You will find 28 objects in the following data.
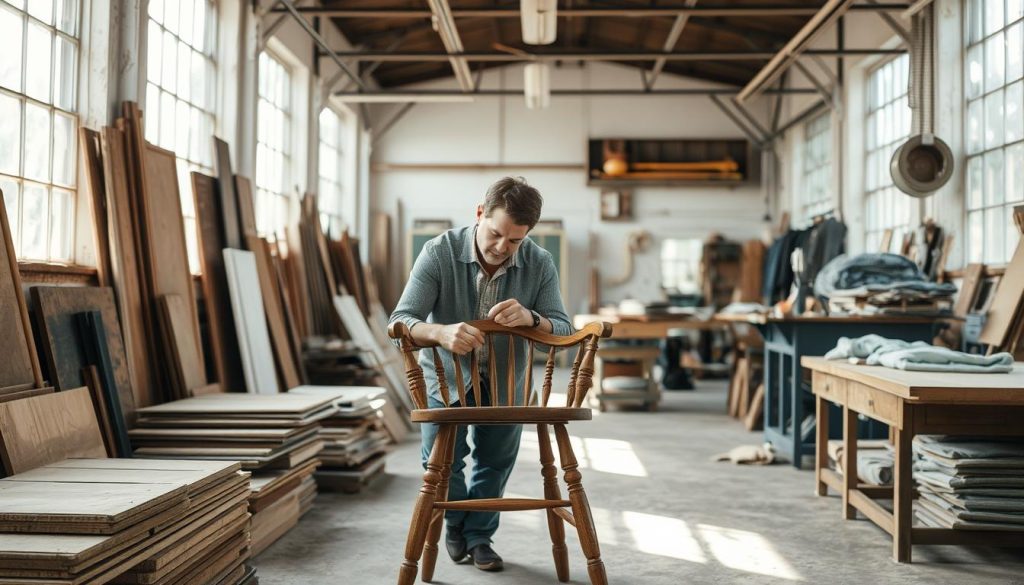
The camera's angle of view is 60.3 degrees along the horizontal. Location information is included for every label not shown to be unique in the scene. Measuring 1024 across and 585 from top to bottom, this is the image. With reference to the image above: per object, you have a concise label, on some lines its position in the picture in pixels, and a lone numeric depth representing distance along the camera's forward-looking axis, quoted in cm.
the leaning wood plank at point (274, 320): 616
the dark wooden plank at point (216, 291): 543
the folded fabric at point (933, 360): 372
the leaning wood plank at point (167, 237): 483
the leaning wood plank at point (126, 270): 446
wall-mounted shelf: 1435
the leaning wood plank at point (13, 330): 339
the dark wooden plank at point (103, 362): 392
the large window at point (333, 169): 1145
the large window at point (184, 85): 611
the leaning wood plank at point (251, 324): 546
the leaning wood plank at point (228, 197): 599
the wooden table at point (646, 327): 888
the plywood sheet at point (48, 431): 302
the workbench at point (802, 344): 575
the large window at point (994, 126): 707
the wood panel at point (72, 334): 372
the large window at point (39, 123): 432
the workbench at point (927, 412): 325
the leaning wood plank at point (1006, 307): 597
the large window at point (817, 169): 1182
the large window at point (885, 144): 930
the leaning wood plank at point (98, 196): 448
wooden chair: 275
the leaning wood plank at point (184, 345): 473
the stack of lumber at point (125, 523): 217
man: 306
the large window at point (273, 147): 857
